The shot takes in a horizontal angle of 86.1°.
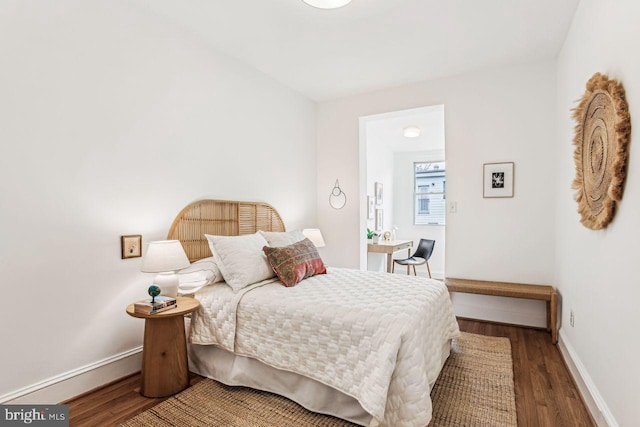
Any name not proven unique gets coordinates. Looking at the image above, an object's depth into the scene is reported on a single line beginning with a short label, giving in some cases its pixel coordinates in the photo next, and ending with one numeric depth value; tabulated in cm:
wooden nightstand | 213
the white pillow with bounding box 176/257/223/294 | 246
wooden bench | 304
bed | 170
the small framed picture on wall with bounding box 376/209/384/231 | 588
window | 646
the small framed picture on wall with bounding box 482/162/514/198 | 353
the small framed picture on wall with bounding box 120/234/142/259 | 235
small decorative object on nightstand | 212
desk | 492
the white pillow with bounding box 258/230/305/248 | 292
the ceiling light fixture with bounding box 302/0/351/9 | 219
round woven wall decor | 160
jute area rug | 186
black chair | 539
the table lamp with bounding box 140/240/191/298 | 220
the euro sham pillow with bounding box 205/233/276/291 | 244
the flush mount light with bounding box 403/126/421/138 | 502
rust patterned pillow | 255
